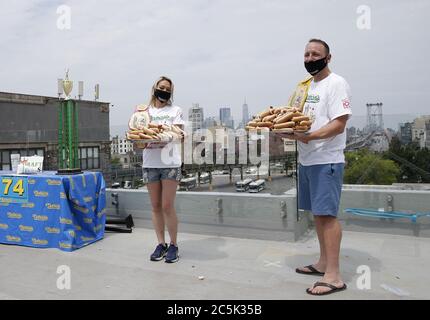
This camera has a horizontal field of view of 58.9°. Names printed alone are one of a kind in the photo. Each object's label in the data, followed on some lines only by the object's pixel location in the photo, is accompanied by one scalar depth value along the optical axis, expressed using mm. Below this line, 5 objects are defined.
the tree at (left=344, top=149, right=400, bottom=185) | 7483
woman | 3182
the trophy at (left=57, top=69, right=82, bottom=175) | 4352
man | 2438
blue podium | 3590
